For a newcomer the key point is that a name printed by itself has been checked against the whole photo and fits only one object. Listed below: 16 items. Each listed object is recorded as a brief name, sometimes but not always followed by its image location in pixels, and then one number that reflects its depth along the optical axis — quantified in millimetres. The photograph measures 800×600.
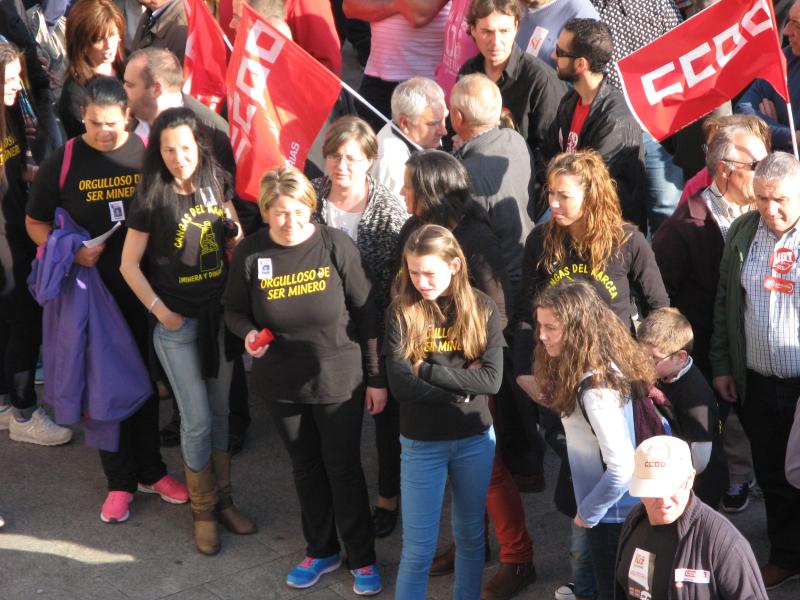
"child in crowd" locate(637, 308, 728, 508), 9234
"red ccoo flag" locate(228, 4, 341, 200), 12297
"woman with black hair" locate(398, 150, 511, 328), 10320
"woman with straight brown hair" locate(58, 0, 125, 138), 13906
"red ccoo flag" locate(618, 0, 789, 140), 11320
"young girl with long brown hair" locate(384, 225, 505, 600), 9516
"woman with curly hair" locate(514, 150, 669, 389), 10094
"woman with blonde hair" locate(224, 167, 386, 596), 10445
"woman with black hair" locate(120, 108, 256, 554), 11133
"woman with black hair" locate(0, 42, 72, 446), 13125
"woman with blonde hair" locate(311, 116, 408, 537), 11094
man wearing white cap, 7391
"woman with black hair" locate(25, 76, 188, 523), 11727
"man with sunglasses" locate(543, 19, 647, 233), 12344
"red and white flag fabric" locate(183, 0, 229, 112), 13727
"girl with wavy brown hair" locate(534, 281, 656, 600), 8570
